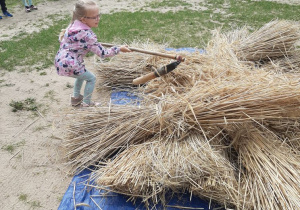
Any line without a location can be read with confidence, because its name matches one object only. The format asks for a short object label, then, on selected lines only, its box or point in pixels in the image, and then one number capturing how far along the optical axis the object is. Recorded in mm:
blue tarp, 1946
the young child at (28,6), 7285
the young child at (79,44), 2652
